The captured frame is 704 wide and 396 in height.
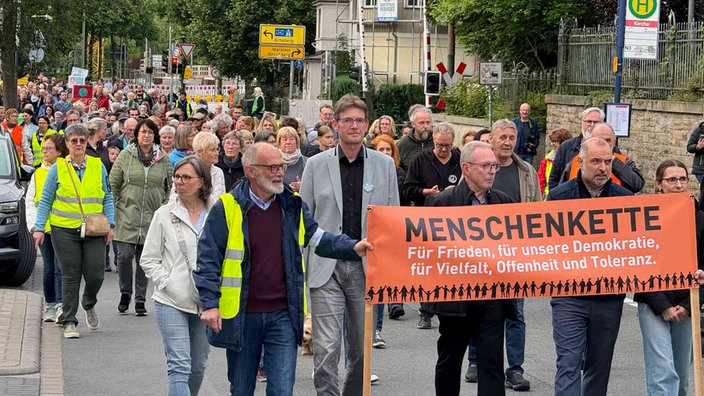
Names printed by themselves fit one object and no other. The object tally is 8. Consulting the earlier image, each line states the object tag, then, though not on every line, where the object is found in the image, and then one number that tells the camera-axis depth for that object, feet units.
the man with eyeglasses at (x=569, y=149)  38.96
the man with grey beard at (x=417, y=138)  45.91
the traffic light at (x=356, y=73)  155.12
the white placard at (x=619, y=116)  69.36
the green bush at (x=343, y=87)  200.85
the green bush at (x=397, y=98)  193.88
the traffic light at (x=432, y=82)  107.96
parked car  49.70
